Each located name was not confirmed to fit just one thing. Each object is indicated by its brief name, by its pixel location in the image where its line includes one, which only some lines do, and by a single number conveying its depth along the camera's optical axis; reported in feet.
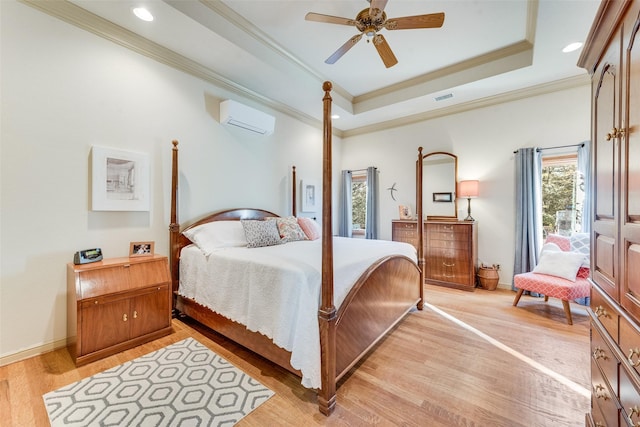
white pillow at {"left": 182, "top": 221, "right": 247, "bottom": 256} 9.18
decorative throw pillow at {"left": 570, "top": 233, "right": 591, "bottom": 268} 10.52
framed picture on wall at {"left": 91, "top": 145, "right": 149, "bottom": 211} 8.12
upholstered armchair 9.27
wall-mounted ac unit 11.26
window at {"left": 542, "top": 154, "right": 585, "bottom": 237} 12.03
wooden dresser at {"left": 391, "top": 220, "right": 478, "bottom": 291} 12.96
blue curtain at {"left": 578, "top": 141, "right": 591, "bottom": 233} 11.05
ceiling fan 7.11
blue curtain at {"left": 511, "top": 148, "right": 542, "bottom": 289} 12.13
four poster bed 5.45
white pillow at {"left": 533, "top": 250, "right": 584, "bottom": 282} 9.83
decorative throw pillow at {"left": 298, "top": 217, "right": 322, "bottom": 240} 11.87
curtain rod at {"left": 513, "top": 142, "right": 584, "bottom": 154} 11.27
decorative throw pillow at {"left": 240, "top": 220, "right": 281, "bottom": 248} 9.79
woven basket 12.92
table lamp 13.39
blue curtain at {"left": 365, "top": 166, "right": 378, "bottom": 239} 17.15
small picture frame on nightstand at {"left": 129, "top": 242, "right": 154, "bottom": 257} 8.48
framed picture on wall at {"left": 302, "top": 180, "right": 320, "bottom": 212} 15.62
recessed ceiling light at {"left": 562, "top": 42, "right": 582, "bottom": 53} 9.12
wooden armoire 2.92
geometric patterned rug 5.12
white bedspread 5.57
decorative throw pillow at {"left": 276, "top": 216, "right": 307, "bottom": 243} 10.94
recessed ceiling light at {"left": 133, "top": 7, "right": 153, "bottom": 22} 7.75
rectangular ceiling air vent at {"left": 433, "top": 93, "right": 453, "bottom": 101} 13.16
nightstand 6.85
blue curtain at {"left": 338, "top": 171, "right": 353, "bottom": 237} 18.20
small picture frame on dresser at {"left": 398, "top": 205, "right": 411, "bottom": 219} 15.79
